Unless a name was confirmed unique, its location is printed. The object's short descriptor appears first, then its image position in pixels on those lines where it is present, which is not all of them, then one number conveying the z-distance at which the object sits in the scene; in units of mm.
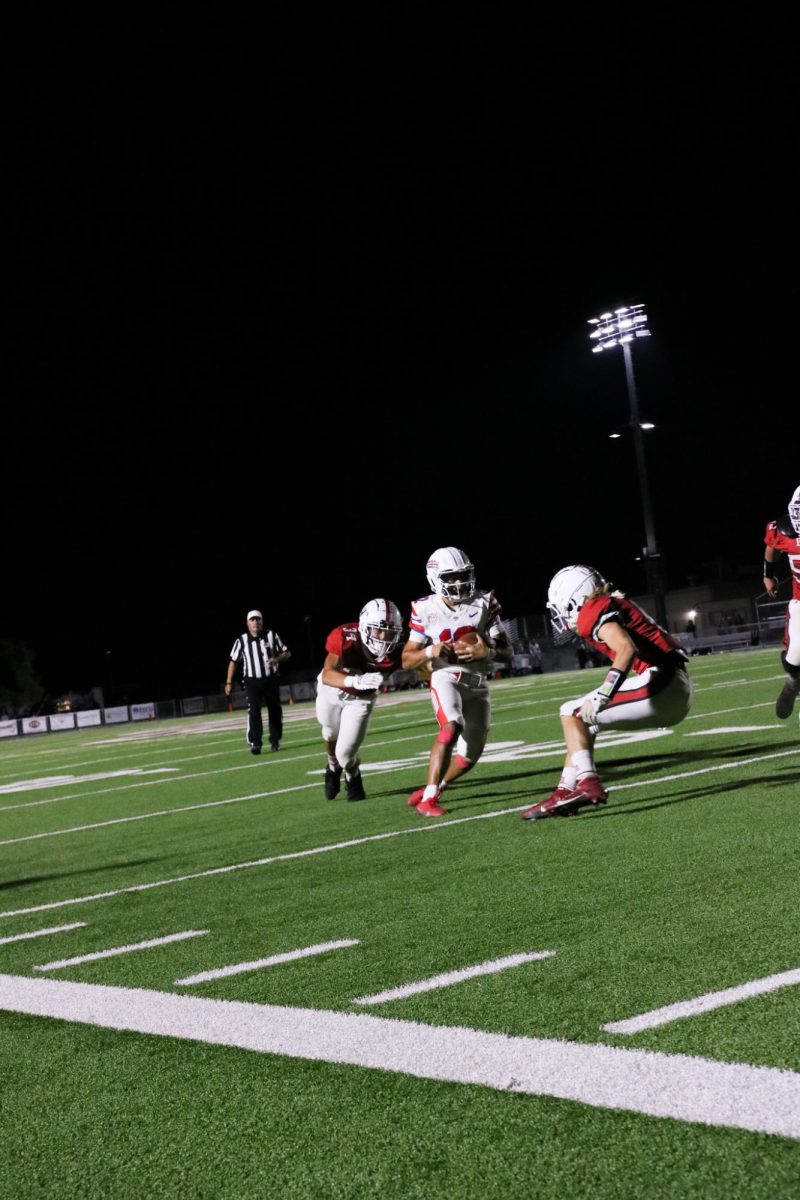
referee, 15656
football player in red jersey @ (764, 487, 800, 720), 9734
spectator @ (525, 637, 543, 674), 41812
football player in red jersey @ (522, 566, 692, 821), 6891
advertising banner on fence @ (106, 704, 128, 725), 49703
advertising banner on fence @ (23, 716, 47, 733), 48500
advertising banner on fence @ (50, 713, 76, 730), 48844
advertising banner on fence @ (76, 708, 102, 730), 49094
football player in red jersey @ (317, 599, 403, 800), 9117
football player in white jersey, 8180
